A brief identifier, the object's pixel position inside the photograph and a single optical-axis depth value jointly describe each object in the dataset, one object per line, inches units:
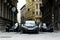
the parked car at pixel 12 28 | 473.6
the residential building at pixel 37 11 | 1501.8
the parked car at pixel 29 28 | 404.1
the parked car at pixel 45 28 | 470.8
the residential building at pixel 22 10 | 2036.7
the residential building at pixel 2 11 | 570.7
